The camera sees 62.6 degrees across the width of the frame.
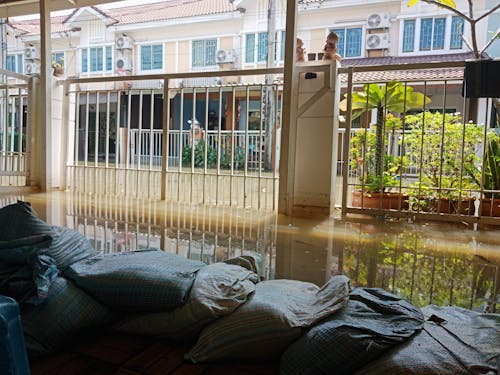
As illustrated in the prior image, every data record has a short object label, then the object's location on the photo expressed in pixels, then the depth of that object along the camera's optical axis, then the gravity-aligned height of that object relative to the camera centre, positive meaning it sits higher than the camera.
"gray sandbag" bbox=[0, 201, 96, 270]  1.34 -0.27
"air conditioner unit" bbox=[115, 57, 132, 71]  11.79 +2.64
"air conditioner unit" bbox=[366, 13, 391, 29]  9.27 +3.21
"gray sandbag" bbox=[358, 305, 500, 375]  0.99 -0.48
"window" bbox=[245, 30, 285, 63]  10.43 +2.87
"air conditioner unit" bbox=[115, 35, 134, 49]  11.54 +3.18
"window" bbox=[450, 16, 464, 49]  9.26 +2.95
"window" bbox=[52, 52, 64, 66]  13.01 +3.13
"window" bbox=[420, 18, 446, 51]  9.45 +3.03
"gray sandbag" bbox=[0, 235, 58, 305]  1.22 -0.36
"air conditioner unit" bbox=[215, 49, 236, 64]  10.29 +2.57
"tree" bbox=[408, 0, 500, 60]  3.78 +1.38
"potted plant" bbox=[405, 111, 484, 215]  3.66 +0.03
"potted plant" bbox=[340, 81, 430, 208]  3.90 +0.21
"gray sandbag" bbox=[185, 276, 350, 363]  1.19 -0.50
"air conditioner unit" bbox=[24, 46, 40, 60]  12.27 +3.00
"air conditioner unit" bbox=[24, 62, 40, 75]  12.26 +2.60
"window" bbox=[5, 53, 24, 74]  13.41 +2.95
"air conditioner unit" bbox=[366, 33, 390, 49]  9.39 +2.79
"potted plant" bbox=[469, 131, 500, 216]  3.50 -0.09
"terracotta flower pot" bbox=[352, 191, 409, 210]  3.85 -0.35
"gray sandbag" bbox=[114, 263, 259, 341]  1.27 -0.48
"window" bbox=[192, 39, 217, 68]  10.99 +2.85
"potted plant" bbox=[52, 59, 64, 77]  5.75 +1.15
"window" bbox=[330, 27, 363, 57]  9.66 +2.84
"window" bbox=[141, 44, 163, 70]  11.55 +2.82
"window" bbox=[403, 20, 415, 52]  9.56 +3.00
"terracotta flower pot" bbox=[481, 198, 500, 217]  3.50 -0.34
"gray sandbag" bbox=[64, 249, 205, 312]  1.32 -0.42
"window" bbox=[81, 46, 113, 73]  12.55 +2.94
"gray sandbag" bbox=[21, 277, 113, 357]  1.21 -0.50
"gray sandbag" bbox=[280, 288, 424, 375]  1.07 -0.47
